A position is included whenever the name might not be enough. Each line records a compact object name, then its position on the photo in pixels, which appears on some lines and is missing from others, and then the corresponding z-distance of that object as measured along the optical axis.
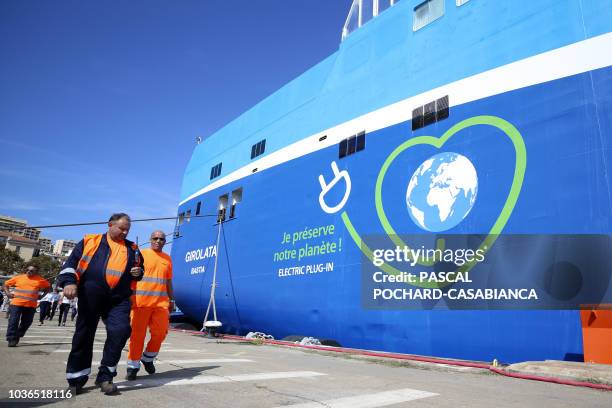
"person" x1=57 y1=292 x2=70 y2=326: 14.36
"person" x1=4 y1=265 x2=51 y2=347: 6.71
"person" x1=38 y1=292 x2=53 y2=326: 13.79
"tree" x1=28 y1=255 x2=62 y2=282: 68.62
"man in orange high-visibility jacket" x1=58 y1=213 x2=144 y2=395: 3.23
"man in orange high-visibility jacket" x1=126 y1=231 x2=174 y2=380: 4.18
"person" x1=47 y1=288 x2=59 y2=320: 17.63
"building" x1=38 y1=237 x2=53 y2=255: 170.01
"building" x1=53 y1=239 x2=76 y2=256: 181.00
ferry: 6.26
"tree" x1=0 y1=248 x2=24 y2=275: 56.81
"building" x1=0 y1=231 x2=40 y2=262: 90.92
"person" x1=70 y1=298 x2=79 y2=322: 18.49
